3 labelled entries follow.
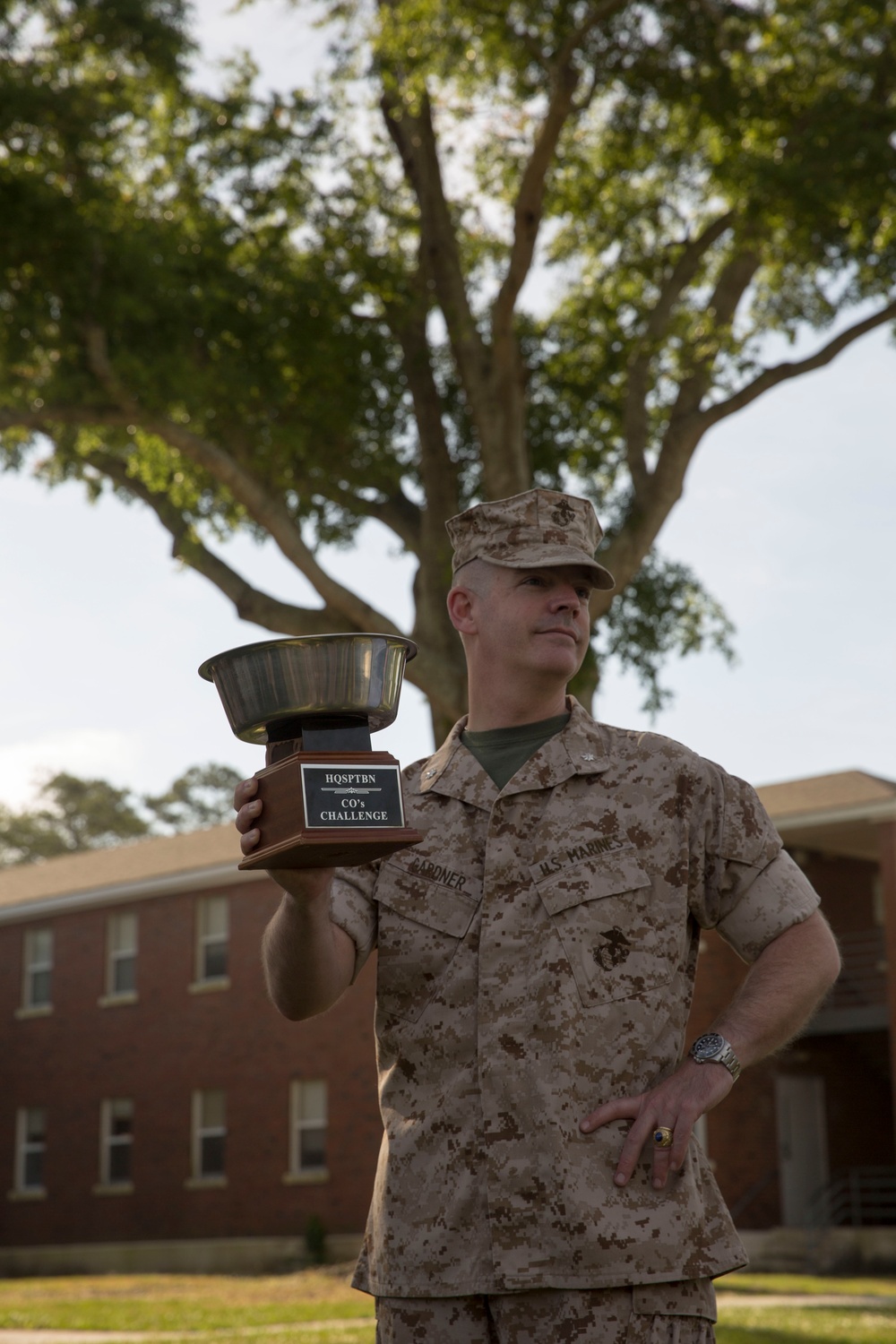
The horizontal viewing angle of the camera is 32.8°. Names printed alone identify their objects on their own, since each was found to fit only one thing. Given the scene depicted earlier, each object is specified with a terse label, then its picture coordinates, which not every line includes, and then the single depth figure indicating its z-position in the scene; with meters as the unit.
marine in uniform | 2.84
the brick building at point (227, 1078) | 25.38
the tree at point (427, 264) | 13.30
